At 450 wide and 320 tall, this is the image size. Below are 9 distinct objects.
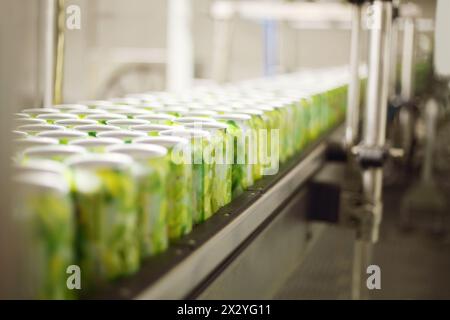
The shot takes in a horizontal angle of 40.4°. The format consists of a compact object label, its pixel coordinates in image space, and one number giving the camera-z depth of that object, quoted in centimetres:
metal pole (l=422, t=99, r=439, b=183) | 405
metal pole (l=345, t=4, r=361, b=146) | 199
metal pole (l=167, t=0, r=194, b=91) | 356
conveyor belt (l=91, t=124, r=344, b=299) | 80
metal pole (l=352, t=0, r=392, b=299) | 181
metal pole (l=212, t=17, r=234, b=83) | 381
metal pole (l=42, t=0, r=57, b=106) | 160
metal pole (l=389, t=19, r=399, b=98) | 344
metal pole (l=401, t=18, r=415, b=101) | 369
